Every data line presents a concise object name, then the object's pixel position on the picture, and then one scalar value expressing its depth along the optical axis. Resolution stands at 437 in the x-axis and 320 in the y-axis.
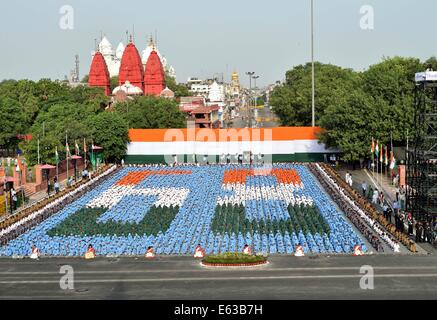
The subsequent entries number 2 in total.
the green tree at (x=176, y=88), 149.62
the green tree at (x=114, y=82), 144.20
